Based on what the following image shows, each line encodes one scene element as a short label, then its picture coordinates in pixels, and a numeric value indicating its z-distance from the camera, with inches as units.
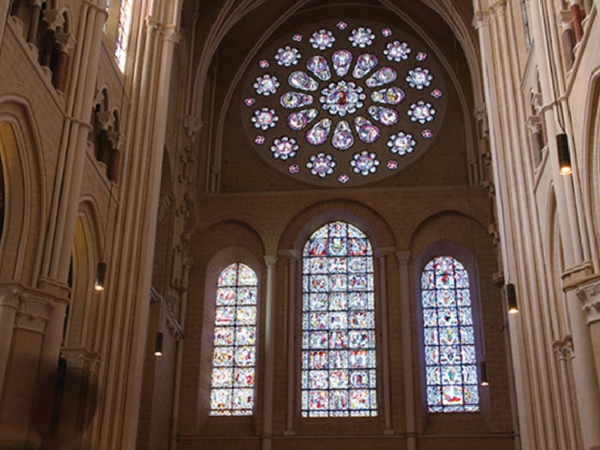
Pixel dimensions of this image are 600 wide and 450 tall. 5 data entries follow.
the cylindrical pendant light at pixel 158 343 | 633.0
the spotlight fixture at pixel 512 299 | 500.7
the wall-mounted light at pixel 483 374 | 673.0
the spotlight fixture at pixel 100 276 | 474.9
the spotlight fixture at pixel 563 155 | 373.4
